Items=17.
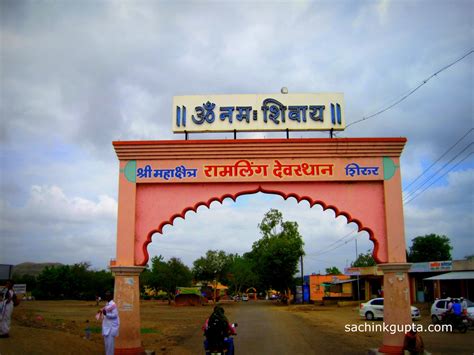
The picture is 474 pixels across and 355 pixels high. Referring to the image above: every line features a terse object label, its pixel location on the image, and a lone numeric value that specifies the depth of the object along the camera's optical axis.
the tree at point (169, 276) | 53.38
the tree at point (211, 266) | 60.59
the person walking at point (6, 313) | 11.16
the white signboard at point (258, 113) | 12.55
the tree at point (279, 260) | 47.84
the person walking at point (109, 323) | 9.74
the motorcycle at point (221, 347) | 8.88
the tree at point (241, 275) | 65.81
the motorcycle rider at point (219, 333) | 8.95
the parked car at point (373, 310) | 25.72
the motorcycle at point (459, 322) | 19.58
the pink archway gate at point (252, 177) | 11.87
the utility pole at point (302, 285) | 50.70
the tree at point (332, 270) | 100.90
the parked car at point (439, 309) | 22.03
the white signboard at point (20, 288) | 35.14
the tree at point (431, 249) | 61.62
